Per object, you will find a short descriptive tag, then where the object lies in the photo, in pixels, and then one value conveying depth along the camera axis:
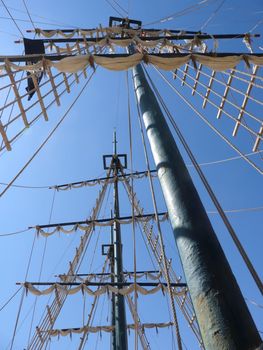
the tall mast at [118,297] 10.49
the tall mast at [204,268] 1.92
